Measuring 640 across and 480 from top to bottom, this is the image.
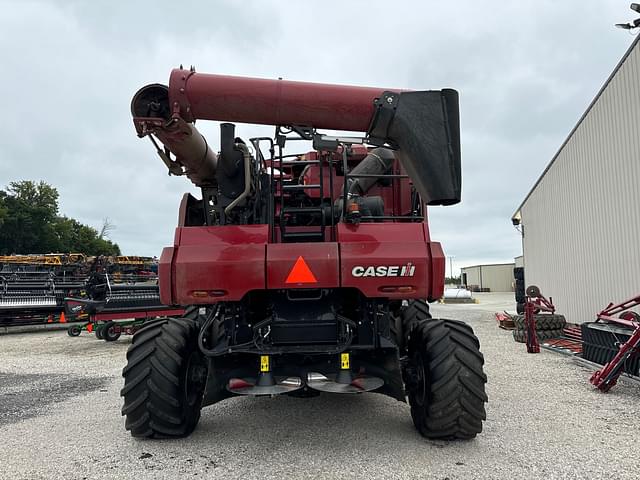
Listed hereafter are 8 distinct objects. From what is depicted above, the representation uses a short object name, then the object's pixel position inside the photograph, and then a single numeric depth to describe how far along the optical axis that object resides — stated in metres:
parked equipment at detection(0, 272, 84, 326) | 15.79
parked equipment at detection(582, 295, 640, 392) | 6.05
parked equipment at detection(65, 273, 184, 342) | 13.23
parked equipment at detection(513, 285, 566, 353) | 10.20
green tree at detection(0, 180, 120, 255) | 50.09
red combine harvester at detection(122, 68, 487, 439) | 3.87
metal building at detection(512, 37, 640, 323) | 10.98
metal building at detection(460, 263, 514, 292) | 52.94
